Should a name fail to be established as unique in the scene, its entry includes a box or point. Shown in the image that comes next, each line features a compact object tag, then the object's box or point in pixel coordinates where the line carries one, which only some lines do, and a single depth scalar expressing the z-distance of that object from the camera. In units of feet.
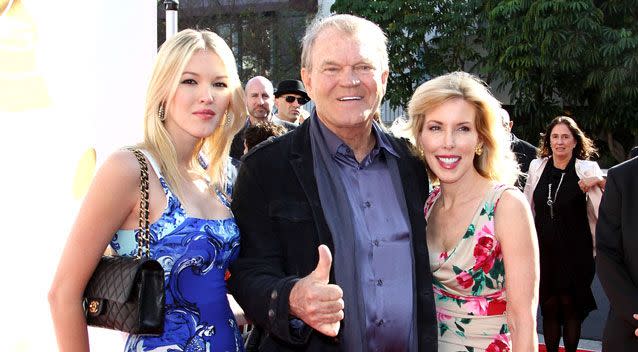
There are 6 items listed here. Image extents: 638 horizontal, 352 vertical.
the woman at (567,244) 19.49
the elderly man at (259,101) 21.11
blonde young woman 7.59
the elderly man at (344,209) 7.98
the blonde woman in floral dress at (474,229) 8.30
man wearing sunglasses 23.54
